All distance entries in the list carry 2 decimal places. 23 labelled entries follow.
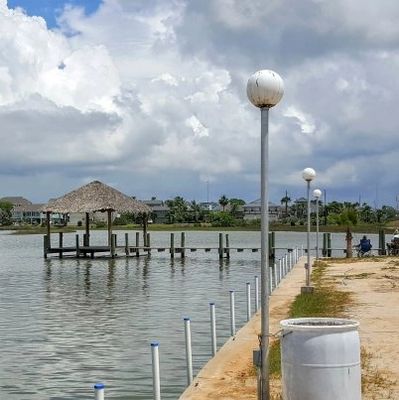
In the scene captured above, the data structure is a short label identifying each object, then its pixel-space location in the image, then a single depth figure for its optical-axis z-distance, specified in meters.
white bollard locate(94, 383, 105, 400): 6.32
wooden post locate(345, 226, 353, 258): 40.35
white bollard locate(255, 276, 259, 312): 18.14
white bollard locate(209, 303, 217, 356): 12.81
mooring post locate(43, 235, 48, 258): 49.19
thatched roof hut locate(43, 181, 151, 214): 49.19
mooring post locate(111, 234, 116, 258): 47.56
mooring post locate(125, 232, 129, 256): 48.66
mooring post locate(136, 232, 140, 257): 49.04
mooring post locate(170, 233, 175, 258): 48.97
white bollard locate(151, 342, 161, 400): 8.72
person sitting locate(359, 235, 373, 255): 41.46
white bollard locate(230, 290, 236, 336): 14.56
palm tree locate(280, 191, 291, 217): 187.38
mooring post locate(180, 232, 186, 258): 48.88
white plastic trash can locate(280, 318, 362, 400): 7.16
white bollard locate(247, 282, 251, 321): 16.62
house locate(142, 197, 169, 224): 171.25
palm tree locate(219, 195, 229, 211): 185.88
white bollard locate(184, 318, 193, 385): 10.70
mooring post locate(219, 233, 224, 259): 47.93
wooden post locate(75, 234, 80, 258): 48.09
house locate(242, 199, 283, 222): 184.70
